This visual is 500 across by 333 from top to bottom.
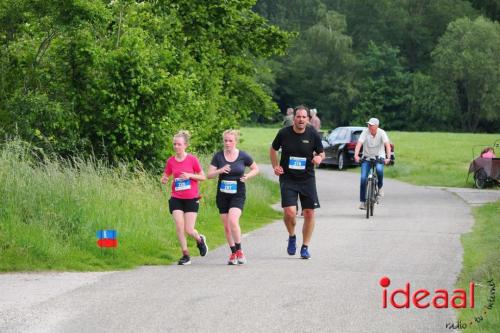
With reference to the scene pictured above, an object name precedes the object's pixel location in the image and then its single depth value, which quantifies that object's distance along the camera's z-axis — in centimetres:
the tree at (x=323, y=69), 11388
